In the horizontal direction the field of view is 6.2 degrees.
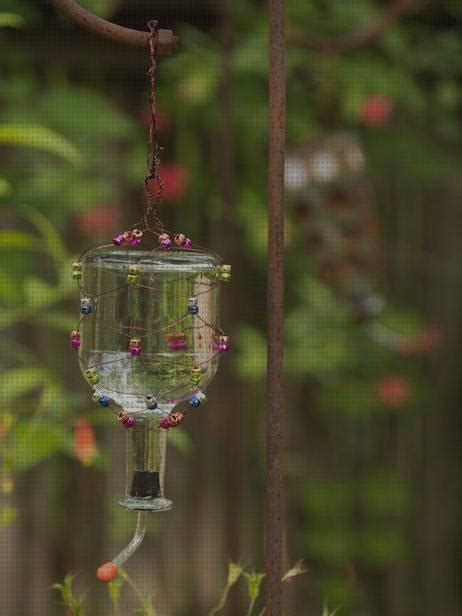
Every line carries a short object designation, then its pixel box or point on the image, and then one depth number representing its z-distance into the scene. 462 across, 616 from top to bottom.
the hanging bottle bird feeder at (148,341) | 2.78
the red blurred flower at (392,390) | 4.37
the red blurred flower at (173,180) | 4.32
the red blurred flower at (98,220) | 4.27
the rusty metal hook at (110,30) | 2.78
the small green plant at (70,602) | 2.86
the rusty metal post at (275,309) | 2.77
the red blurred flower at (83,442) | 3.39
